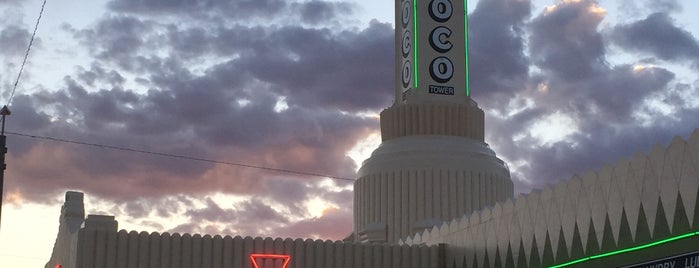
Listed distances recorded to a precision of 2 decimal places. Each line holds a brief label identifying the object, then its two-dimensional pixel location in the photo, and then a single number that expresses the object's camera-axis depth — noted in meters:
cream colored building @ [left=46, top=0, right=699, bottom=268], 19.28
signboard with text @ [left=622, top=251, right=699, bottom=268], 17.76
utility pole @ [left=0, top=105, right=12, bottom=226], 20.69
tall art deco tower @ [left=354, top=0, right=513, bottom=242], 34.34
